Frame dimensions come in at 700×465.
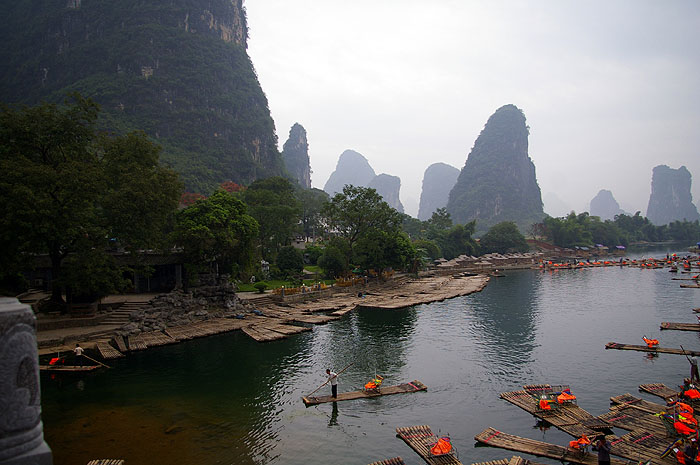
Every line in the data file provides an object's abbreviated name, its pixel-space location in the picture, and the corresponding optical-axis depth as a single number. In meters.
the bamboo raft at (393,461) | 13.28
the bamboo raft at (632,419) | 15.34
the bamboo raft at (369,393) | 18.59
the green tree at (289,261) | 50.19
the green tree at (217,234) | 33.78
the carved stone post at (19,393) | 4.87
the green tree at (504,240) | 97.06
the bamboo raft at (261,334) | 28.67
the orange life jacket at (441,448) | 13.84
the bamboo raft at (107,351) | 24.11
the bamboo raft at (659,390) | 18.42
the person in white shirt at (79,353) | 22.48
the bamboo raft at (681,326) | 30.77
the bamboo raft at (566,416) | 15.59
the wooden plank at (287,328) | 30.38
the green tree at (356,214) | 54.91
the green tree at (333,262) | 51.31
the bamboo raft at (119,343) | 25.66
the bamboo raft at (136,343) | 25.99
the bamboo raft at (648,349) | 24.97
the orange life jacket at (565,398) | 17.54
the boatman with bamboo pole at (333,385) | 18.88
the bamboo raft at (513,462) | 13.10
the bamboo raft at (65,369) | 21.81
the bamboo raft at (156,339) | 27.02
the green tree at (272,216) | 53.78
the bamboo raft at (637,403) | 16.74
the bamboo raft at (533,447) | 13.52
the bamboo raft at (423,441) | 13.62
